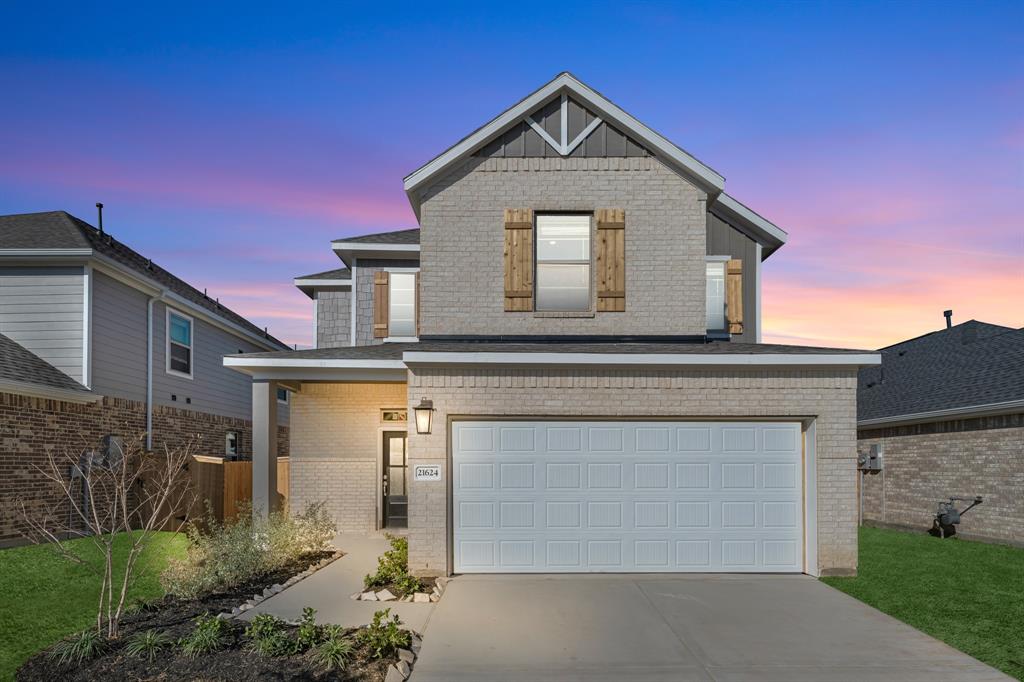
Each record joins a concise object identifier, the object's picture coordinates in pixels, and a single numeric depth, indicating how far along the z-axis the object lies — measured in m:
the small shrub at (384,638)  6.75
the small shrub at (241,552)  9.36
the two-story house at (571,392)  10.47
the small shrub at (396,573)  9.44
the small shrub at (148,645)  6.67
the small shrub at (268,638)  6.70
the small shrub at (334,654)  6.39
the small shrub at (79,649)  6.61
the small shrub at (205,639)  6.67
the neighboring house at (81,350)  13.22
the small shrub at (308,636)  6.91
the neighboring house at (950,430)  14.55
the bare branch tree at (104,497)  13.29
